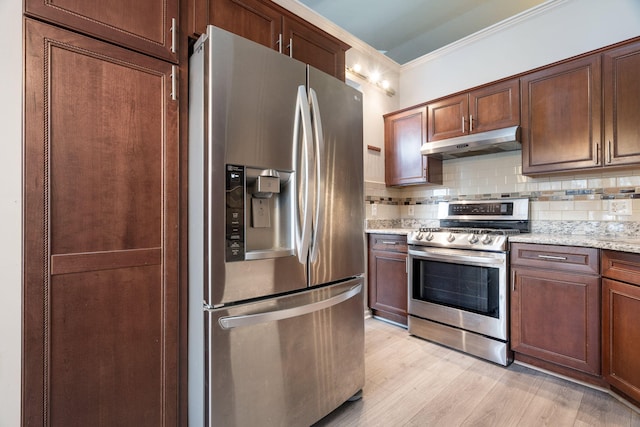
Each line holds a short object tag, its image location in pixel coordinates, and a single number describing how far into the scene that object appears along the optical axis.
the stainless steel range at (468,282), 2.27
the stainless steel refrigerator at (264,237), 1.26
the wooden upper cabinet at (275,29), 1.47
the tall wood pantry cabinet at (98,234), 1.09
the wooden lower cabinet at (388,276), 2.93
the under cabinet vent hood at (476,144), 2.57
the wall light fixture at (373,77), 3.23
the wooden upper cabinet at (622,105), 2.08
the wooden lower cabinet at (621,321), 1.67
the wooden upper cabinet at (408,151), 3.24
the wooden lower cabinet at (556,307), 1.91
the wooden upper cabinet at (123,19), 1.11
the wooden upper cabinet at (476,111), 2.64
